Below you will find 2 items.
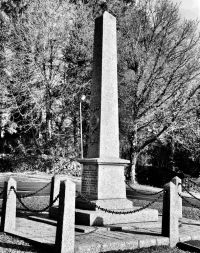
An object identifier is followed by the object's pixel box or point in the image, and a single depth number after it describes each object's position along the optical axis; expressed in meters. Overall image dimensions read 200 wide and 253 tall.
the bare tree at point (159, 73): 22.00
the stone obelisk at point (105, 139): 8.81
